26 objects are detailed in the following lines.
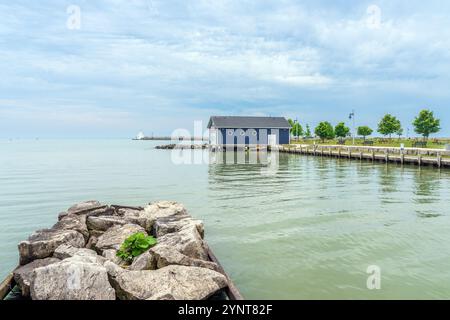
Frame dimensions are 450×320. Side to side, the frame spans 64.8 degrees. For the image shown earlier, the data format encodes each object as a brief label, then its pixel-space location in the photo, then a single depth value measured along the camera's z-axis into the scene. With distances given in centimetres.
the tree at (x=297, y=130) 10150
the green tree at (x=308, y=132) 11319
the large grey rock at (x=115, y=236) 899
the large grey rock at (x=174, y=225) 976
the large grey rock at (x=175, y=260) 732
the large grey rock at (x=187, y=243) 807
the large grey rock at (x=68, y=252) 790
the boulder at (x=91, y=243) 939
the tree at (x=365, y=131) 8391
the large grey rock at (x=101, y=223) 1034
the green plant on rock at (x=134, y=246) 843
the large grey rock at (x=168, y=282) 615
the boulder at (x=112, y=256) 823
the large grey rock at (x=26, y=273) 689
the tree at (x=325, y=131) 8425
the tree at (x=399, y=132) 7222
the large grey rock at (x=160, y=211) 1115
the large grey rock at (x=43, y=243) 814
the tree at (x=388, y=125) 7006
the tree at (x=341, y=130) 8630
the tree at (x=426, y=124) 6028
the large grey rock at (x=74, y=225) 984
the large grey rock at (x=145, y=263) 743
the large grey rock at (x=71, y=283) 585
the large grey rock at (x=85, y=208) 1173
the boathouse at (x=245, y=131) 6925
